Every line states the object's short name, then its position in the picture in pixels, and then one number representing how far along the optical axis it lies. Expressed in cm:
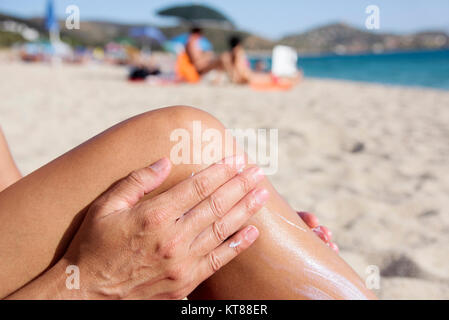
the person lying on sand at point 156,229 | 72
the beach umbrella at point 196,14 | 1142
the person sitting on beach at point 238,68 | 824
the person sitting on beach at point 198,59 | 845
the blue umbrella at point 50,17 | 1244
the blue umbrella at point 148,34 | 1642
